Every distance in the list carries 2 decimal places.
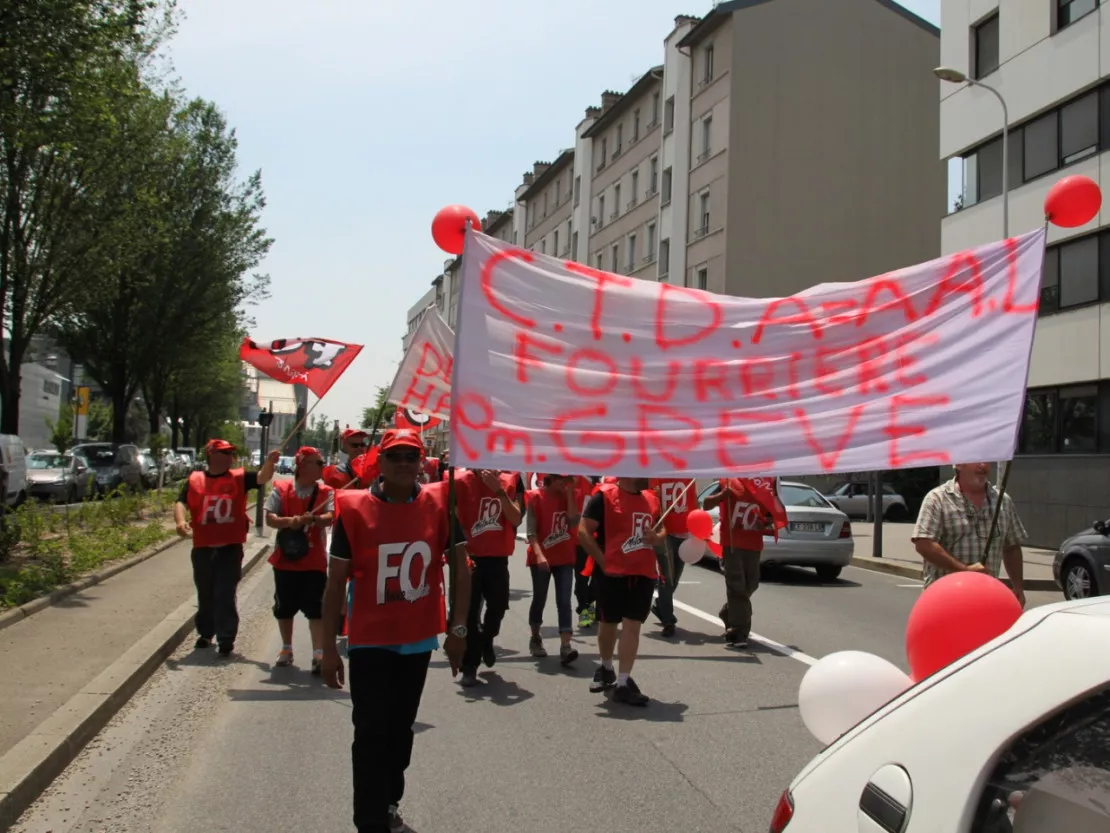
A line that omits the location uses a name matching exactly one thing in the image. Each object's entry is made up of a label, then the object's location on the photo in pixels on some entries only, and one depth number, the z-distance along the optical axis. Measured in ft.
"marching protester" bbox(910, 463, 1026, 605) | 20.35
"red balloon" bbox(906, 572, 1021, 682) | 9.57
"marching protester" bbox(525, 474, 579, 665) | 30.53
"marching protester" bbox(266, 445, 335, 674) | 26.71
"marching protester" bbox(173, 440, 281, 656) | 28.86
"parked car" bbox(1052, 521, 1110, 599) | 40.09
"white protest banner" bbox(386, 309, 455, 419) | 30.89
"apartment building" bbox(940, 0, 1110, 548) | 69.36
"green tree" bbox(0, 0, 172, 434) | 41.24
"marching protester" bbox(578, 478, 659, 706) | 23.50
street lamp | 61.00
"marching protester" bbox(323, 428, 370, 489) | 32.83
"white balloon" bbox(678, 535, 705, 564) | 30.12
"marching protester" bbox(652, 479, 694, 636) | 32.40
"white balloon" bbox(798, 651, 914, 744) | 9.21
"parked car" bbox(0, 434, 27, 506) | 73.10
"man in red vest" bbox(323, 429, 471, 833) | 14.66
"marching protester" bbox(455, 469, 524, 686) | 26.66
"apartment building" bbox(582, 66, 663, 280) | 147.33
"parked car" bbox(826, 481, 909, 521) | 112.27
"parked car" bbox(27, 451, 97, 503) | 94.17
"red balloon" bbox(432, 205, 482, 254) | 14.52
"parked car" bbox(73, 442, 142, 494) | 109.81
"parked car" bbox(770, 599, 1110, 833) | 6.22
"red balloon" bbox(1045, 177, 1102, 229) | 14.48
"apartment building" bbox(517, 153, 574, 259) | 191.52
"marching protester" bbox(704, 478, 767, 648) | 31.30
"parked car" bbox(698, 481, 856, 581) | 50.77
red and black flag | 31.35
